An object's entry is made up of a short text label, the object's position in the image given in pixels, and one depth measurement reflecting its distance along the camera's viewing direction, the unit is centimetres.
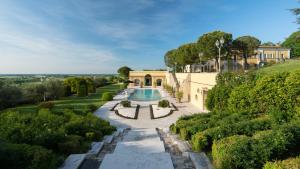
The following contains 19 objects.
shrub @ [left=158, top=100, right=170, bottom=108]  1159
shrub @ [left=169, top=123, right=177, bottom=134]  579
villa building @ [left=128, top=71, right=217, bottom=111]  1014
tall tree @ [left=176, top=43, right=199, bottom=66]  2139
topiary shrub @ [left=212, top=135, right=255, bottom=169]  266
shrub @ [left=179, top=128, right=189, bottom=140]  473
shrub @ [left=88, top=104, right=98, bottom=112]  1048
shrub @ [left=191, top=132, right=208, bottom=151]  367
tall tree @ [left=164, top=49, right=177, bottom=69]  2821
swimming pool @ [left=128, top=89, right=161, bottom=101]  1928
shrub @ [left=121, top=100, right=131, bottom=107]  1183
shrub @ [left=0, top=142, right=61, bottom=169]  266
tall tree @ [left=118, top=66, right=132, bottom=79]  4062
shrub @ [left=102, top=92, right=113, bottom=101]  1481
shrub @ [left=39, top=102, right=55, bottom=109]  1028
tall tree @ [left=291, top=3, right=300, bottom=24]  851
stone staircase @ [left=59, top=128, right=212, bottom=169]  314
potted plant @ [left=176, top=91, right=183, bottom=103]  1383
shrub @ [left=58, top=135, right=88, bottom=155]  377
